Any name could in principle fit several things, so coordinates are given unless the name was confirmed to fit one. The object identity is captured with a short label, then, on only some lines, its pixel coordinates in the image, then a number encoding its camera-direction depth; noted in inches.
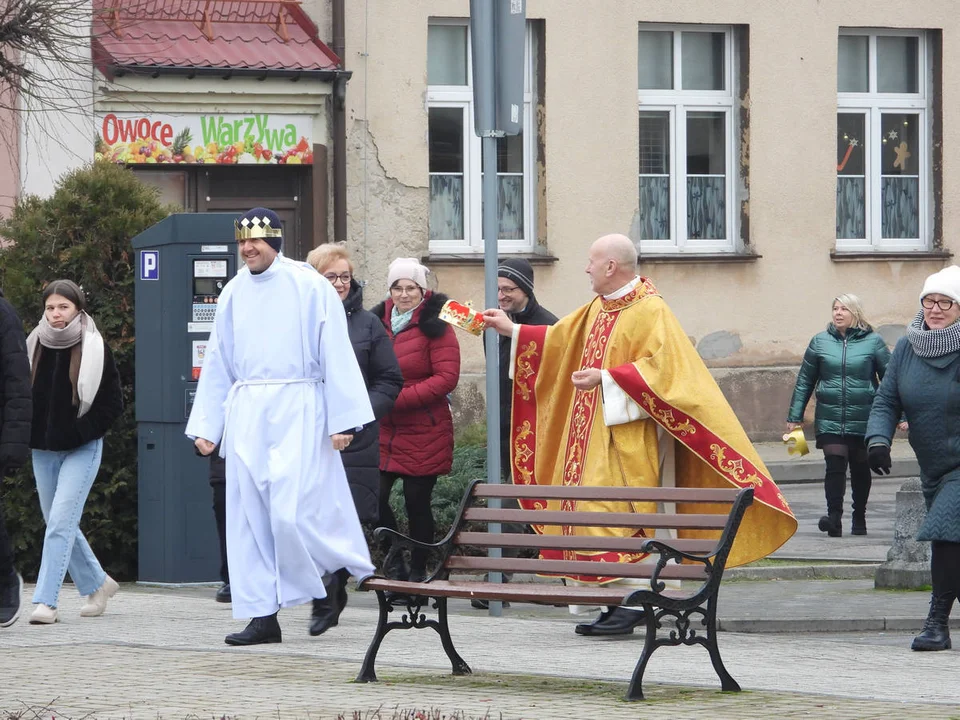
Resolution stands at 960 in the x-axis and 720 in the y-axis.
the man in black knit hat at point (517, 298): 755.3
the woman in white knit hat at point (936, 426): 650.3
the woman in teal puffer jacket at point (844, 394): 1047.6
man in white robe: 634.2
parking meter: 836.6
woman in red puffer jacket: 759.3
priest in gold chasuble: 650.9
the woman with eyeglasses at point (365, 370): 720.1
